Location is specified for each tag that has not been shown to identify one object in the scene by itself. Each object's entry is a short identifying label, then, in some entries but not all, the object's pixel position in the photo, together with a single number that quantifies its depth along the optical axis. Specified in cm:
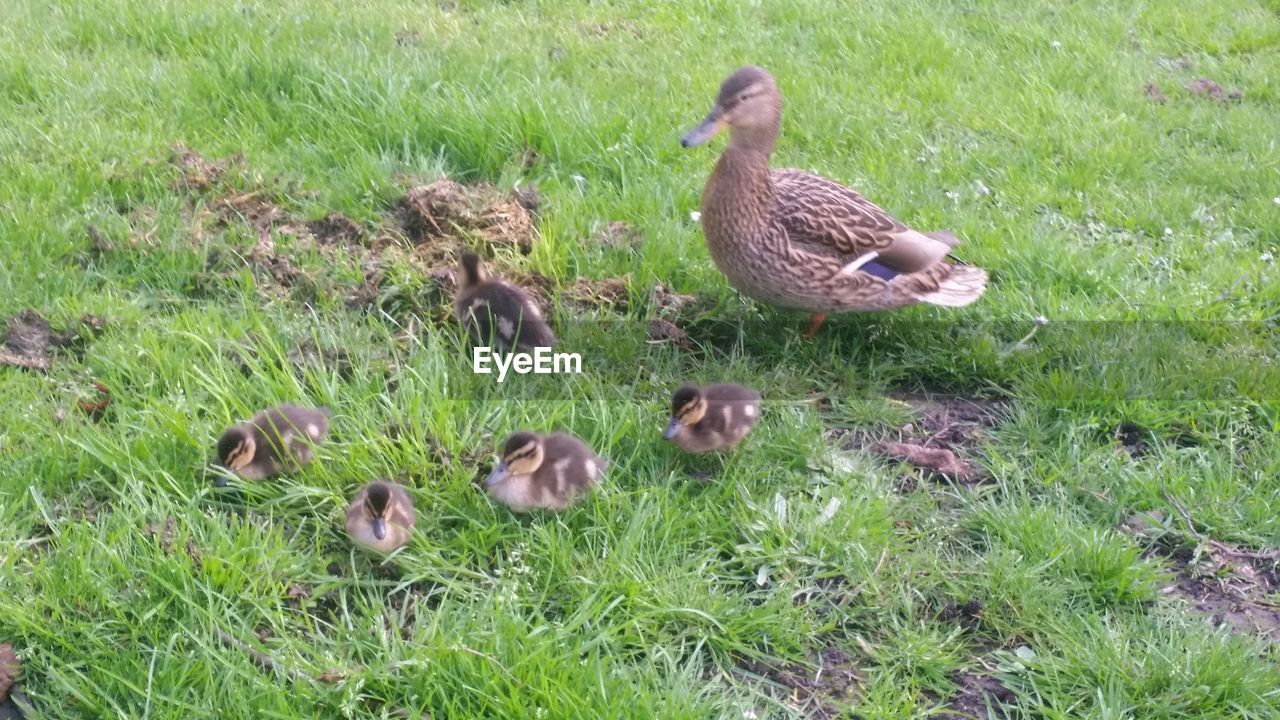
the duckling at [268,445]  308
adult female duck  403
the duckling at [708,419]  333
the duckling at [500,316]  382
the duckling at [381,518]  288
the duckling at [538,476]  309
